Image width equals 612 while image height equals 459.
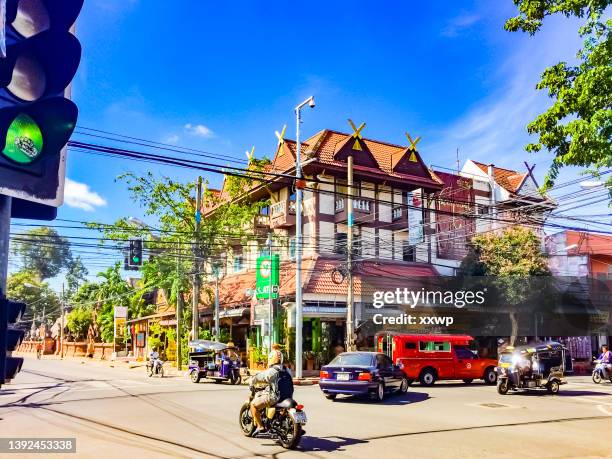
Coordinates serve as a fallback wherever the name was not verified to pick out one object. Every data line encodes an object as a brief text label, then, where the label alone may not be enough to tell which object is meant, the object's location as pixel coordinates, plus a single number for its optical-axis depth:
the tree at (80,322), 61.78
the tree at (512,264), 33.06
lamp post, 24.50
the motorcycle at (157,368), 27.27
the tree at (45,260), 101.38
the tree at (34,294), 88.31
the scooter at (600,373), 26.39
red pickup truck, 23.27
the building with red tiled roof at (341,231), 30.89
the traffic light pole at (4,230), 3.62
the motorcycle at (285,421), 9.48
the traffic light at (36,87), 3.35
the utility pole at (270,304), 26.46
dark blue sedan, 17.20
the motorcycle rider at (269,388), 9.85
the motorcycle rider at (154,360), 27.30
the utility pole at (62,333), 59.25
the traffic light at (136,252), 24.38
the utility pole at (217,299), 31.60
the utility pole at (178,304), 30.45
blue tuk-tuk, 23.56
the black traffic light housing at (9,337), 3.13
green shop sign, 27.17
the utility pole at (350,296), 25.48
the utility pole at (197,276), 29.55
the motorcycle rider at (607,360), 26.36
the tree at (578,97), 10.11
